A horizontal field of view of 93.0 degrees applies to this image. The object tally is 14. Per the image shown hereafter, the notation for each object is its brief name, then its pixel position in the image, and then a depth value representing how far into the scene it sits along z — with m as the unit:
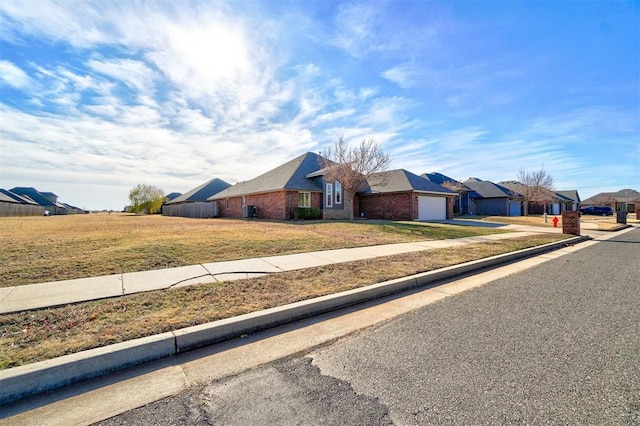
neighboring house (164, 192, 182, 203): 65.56
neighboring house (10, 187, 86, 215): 64.72
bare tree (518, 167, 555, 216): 36.84
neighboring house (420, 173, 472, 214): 37.69
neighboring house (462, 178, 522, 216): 40.38
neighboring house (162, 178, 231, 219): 34.66
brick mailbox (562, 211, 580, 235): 15.54
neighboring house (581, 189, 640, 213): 61.72
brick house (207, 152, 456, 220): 23.59
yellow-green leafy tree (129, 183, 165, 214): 54.56
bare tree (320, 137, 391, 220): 22.14
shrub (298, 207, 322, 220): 22.89
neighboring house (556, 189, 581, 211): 59.19
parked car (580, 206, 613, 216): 51.62
